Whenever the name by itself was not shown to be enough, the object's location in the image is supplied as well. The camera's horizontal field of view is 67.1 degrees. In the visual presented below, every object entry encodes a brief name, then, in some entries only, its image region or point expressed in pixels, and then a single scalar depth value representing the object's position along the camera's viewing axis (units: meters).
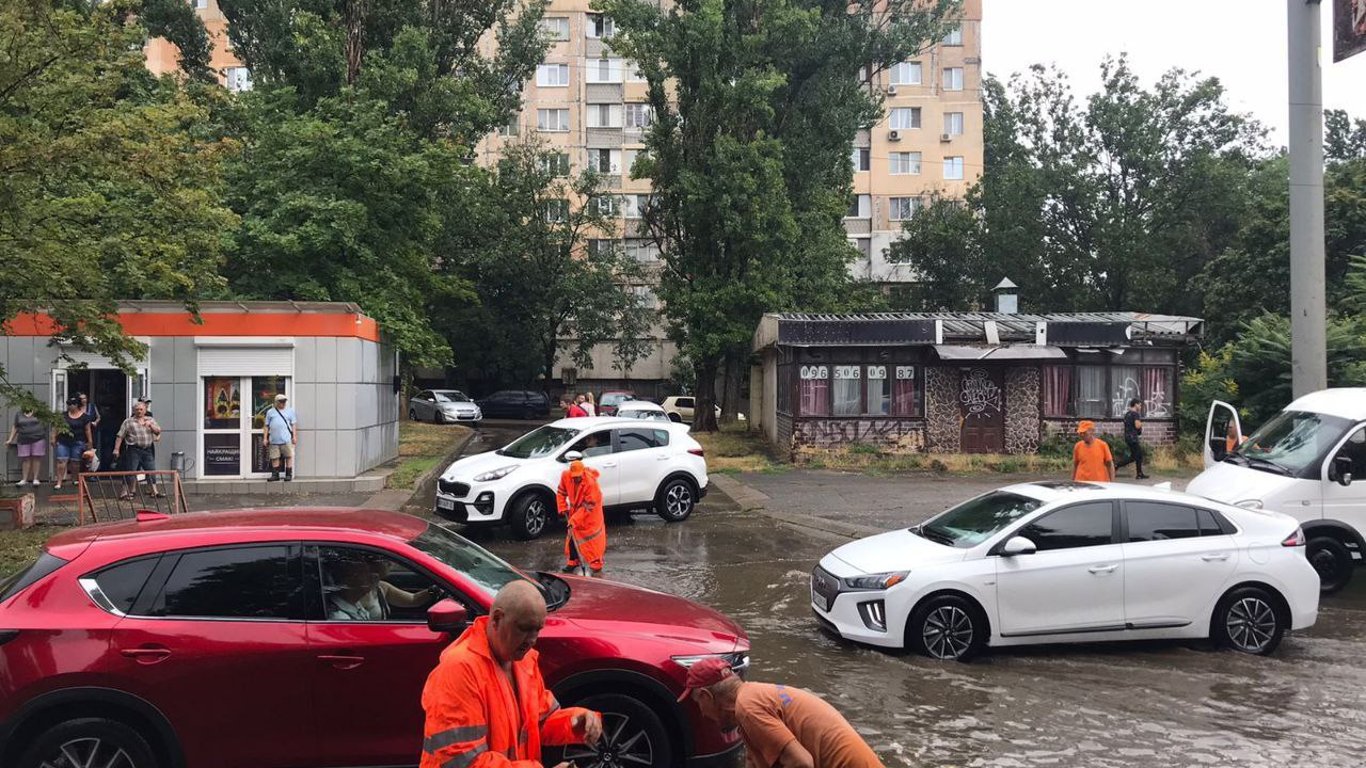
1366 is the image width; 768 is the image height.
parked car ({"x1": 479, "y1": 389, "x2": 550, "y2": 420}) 47.94
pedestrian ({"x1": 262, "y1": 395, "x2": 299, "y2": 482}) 17.55
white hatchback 8.15
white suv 14.03
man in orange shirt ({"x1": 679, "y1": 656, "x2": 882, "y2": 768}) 3.59
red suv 4.67
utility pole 14.46
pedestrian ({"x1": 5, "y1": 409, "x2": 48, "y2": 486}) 17.61
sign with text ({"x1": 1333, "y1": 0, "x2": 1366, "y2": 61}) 13.48
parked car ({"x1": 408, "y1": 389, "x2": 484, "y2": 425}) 43.00
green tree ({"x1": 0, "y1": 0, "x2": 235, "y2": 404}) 11.02
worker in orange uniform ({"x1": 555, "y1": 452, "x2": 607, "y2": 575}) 10.55
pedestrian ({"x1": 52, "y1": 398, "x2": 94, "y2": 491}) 17.61
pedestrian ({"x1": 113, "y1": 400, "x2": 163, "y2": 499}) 16.08
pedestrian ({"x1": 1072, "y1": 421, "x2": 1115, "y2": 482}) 12.42
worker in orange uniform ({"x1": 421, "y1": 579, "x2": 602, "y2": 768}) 3.32
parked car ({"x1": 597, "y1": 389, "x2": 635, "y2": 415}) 34.35
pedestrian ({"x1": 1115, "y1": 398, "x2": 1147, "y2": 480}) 21.16
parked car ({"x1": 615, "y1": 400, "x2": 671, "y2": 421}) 21.50
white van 10.87
